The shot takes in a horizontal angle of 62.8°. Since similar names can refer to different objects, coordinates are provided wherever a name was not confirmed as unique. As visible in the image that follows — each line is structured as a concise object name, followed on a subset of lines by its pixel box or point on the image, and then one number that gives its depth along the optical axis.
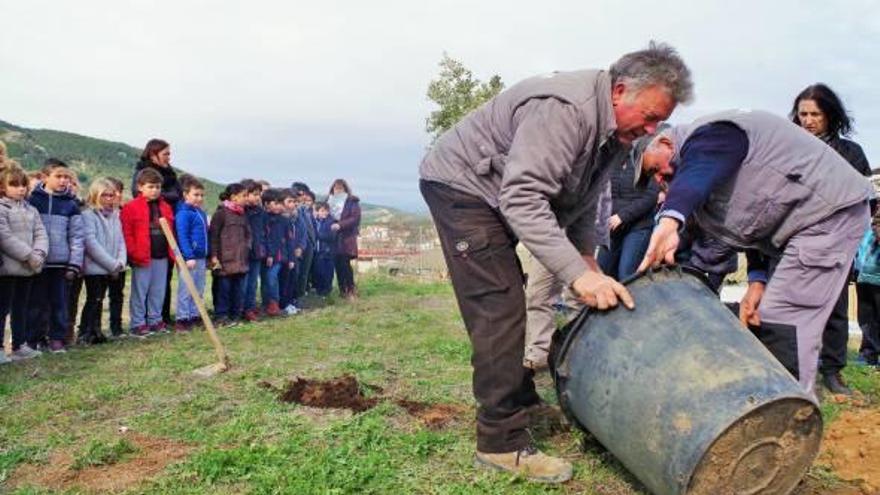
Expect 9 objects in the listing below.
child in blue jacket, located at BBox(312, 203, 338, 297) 12.30
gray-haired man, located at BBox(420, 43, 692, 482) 2.98
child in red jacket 7.95
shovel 5.67
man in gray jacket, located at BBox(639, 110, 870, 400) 3.22
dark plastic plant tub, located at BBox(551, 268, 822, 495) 2.58
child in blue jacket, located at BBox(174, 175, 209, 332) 8.41
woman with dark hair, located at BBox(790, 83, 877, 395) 4.80
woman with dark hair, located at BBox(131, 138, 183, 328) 8.51
